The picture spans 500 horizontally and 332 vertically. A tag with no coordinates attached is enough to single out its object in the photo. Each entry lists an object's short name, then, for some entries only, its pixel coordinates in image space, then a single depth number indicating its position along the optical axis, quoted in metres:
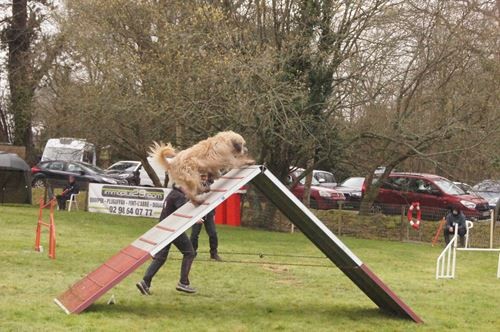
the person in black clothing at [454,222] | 17.38
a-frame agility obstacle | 7.50
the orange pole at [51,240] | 11.95
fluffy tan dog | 8.09
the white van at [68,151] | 31.33
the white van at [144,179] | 33.56
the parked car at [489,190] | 25.55
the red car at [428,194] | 22.89
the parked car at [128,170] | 33.28
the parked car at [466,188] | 23.73
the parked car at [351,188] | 27.86
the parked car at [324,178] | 31.53
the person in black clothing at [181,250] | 8.76
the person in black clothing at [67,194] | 23.45
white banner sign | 22.33
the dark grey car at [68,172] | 30.45
